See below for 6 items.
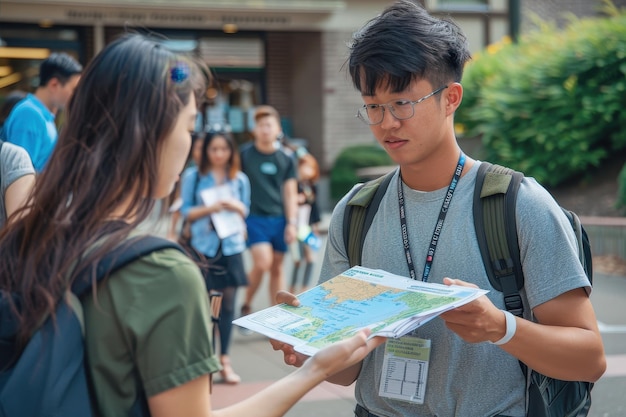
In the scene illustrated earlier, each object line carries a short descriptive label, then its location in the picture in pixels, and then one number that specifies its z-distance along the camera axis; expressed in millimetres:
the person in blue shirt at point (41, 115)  5168
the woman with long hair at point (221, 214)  6867
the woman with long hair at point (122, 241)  1708
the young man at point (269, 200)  8422
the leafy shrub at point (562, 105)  12719
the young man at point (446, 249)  2332
